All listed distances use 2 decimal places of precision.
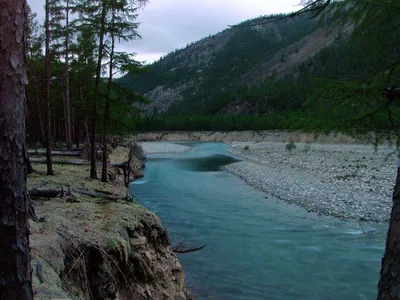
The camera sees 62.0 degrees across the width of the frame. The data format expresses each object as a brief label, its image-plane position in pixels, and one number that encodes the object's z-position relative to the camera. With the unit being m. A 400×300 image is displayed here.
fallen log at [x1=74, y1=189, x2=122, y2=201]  11.29
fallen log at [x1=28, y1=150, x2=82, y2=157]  23.61
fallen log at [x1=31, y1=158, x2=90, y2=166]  19.85
